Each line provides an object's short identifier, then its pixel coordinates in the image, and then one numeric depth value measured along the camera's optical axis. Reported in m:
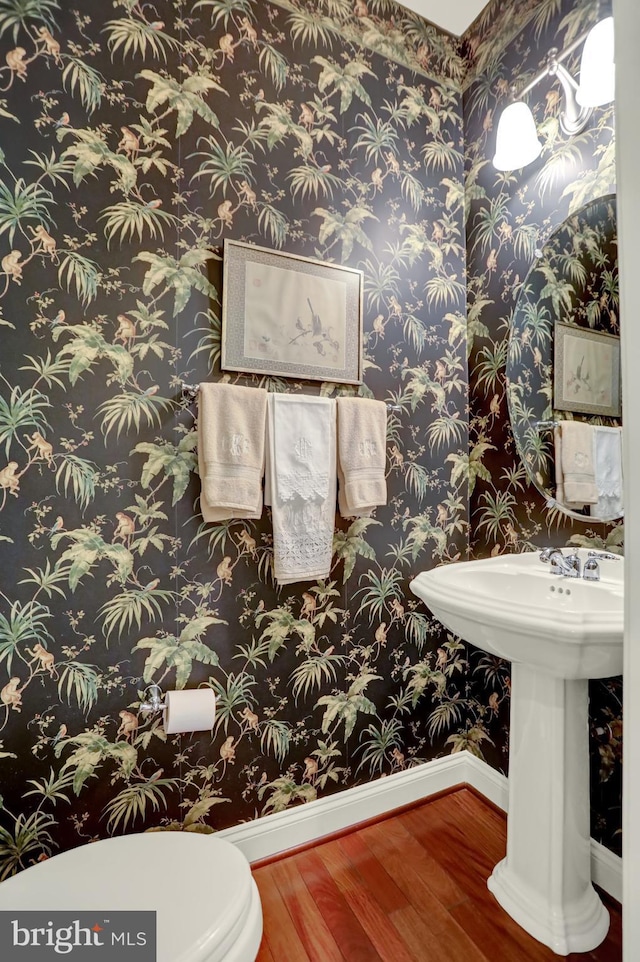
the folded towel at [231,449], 1.28
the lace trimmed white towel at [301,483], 1.36
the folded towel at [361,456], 1.47
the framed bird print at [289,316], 1.38
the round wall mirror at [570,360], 1.31
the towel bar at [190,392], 1.31
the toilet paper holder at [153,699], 1.24
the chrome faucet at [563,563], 1.35
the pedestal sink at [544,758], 1.06
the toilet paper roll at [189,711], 1.20
